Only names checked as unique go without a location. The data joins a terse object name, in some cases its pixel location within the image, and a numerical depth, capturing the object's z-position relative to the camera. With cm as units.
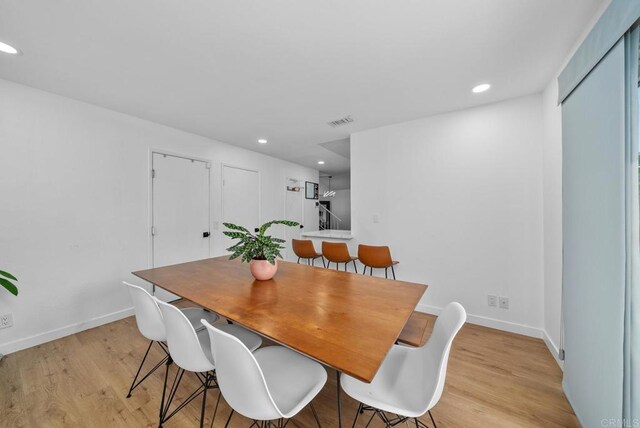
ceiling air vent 292
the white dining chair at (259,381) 85
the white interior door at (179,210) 309
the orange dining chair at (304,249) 320
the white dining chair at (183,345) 111
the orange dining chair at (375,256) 267
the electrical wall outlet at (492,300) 250
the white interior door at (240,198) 397
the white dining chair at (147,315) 137
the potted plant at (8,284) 176
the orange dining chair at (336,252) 292
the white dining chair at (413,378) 95
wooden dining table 90
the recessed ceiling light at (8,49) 161
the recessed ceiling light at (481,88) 215
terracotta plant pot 178
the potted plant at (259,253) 178
